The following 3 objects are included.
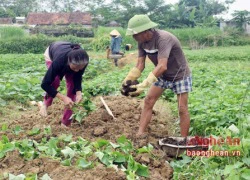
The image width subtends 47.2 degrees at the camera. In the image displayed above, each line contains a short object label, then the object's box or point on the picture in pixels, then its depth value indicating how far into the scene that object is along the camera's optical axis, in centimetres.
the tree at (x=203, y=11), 2671
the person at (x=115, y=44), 1283
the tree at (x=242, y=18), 2552
